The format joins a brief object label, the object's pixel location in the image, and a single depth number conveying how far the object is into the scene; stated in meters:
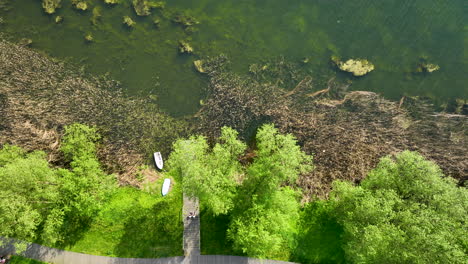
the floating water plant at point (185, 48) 40.91
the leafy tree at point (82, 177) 32.28
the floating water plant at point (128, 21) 41.47
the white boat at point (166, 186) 36.75
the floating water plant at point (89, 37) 41.12
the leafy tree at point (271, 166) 28.61
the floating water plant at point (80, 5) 41.78
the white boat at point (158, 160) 38.22
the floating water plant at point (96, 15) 41.66
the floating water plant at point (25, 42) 41.19
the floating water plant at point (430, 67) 40.41
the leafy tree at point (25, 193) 29.41
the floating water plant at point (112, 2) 42.00
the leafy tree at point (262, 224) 29.06
